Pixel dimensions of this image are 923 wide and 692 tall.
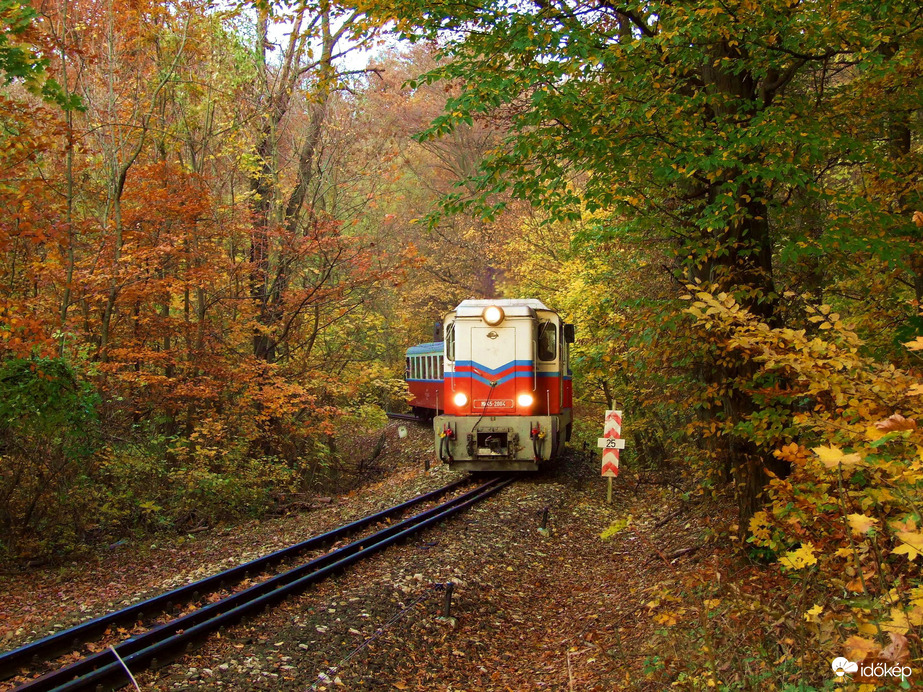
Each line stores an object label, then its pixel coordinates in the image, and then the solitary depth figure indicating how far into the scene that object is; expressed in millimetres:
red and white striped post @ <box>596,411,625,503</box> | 11312
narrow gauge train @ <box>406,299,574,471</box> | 13469
